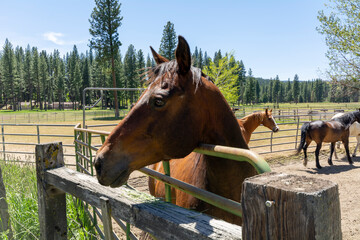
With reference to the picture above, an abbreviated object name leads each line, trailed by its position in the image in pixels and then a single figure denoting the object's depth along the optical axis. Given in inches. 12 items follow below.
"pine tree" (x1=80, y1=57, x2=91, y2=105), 2716.5
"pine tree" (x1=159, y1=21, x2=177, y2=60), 1480.1
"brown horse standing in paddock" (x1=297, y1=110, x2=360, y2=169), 321.7
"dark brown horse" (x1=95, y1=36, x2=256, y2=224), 51.7
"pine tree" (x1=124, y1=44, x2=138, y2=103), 2158.0
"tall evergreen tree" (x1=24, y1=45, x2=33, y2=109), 2699.3
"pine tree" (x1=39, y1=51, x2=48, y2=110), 2647.6
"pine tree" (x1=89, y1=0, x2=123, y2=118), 1235.9
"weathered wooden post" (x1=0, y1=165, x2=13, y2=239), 98.8
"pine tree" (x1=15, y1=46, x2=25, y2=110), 2583.7
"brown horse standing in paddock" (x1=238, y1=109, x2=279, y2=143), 324.5
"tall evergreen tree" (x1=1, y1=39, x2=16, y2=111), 2465.6
